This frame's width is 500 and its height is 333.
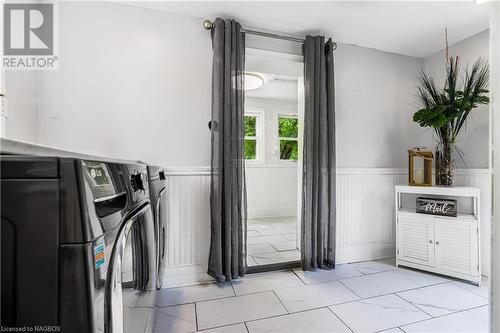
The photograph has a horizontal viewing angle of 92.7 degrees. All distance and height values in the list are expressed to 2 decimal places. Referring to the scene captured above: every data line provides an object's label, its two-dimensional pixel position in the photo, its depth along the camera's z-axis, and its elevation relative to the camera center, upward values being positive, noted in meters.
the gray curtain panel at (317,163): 2.20 +0.03
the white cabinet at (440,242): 1.96 -0.67
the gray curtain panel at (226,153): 1.95 +0.11
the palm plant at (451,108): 2.06 +0.51
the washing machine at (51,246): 0.35 -0.12
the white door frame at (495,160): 0.57 +0.02
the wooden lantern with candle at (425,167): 2.30 -0.01
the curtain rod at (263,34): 2.00 +1.19
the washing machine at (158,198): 1.02 -0.15
